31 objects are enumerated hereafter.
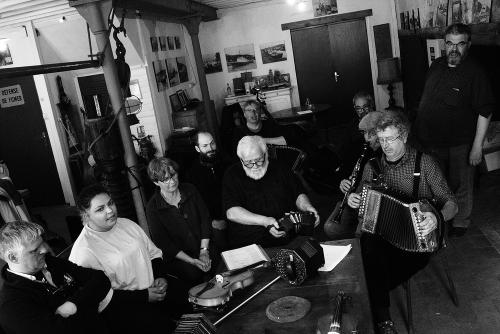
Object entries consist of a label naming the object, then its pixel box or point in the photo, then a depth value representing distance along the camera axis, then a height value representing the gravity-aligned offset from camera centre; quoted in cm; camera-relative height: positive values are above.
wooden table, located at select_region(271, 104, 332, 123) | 863 -93
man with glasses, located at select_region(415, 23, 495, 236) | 427 -71
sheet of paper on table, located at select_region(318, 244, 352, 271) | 289 -119
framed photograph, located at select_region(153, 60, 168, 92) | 815 +13
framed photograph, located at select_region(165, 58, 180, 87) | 886 +16
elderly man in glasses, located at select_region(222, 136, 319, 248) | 372 -97
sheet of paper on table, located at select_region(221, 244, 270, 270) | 304 -115
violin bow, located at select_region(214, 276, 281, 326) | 250 -120
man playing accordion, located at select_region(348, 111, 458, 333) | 329 -108
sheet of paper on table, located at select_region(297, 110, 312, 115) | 870 -91
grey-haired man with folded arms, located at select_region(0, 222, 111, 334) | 248 -99
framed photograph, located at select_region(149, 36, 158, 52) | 814 +66
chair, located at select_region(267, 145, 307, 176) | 511 -95
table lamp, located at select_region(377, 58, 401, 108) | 996 -51
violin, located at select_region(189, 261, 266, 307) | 258 -114
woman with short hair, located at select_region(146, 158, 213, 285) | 379 -111
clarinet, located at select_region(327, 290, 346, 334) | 219 -118
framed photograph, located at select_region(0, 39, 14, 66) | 788 +84
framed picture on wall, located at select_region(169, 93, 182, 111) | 871 -38
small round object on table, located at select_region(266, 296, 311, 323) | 242 -121
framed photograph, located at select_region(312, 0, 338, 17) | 1085 +104
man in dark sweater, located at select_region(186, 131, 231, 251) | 450 -89
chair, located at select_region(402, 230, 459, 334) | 340 -180
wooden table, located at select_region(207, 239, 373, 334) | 232 -121
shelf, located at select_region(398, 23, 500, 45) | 445 -4
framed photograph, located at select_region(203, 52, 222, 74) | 1156 +27
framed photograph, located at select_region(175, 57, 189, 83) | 961 +20
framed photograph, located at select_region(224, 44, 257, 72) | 1139 +27
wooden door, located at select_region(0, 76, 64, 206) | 805 -67
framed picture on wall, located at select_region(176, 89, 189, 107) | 918 -34
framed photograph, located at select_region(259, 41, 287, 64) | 1126 +29
